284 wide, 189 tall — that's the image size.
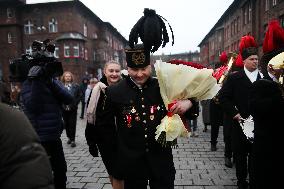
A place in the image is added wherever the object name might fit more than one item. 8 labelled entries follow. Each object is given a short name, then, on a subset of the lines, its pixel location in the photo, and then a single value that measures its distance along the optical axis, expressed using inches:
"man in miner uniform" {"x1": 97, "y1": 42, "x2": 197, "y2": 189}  118.2
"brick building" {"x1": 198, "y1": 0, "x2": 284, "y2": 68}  1082.4
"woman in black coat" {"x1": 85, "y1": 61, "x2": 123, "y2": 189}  138.0
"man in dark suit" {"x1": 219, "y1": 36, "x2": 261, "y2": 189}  178.7
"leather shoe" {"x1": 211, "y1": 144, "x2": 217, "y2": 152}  286.5
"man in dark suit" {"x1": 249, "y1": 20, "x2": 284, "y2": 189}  117.7
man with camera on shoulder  155.6
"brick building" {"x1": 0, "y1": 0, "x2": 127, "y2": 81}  1509.6
